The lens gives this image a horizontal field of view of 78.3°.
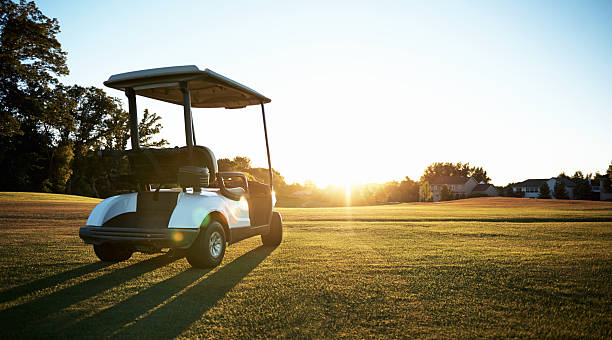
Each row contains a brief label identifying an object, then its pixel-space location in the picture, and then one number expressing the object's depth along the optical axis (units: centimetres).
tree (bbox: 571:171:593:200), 6806
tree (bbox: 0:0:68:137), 2378
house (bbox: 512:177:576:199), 9456
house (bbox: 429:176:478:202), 10201
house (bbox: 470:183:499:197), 9969
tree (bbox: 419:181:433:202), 7112
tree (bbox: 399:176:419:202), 7331
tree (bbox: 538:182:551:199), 7362
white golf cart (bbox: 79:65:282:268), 523
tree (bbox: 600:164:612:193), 8181
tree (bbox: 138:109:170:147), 4728
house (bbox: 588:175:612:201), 7966
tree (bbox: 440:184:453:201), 7188
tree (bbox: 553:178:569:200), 6769
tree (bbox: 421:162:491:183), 13388
